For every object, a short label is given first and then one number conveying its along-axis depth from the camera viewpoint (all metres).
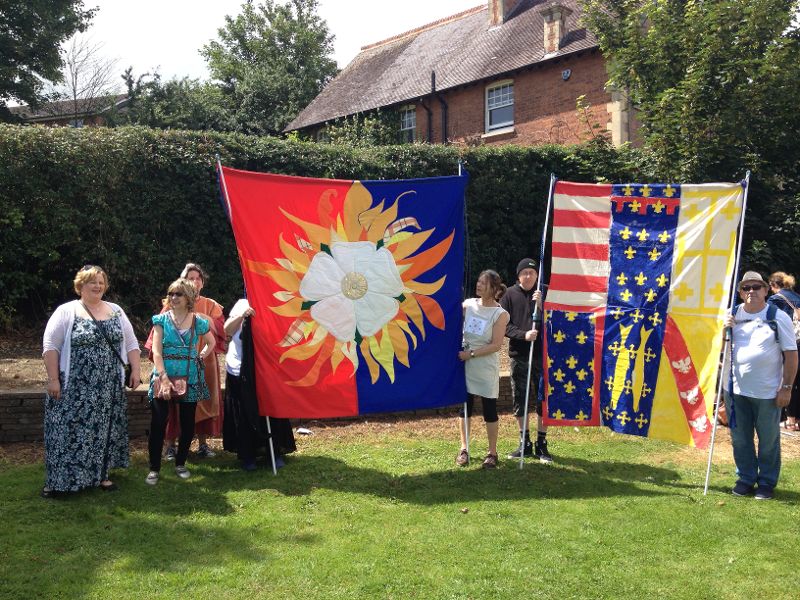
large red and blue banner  6.36
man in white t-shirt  5.89
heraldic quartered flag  6.27
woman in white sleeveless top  6.70
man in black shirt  7.06
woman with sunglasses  6.07
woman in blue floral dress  5.67
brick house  20.98
